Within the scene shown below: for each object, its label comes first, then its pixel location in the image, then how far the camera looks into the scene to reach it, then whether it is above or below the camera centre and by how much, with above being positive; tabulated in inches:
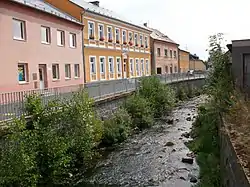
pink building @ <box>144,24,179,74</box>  1318.3 +158.2
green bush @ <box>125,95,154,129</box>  594.9 -76.6
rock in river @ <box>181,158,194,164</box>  366.3 -123.0
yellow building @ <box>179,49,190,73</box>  1742.2 +148.8
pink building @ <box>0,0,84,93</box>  480.4 +84.6
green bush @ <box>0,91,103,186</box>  263.1 -77.6
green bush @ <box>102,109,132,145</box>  470.3 -94.3
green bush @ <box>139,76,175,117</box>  707.3 -42.0
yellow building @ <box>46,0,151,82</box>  777.0 +149.2
